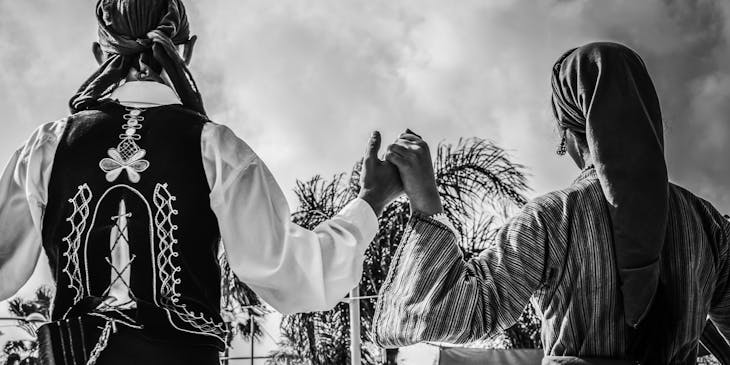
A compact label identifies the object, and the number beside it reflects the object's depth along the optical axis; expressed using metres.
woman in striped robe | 1.95
